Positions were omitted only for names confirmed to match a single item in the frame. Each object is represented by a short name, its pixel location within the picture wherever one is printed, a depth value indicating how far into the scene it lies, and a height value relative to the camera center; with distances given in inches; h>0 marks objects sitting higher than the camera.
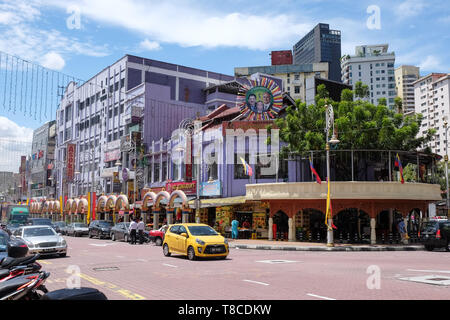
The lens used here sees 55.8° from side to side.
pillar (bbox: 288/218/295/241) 1157.2 -76.4
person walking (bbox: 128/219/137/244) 1152.2 -78.3
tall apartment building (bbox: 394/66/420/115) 7111.2 +2028.2
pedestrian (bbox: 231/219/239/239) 1242.6 -80.3
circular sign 1461.6 +349.7
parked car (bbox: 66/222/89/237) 1614.2 -105.8
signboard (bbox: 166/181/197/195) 1486.2 +55.3
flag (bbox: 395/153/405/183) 1100.5 +103.4
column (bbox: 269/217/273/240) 1200.8 -72.7
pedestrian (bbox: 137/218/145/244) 1160.2 -76.3
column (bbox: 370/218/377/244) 1063.6 -79.3
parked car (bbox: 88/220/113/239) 1403.8 -89.6
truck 1966.0 -58.8
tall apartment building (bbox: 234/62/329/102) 4164.9 +1289.3
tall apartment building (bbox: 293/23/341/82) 7606.8 +2327.4
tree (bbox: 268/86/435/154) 1121.4 +207.1
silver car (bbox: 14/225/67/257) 735.7 -67.4
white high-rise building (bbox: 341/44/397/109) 5748.0 +1814.6
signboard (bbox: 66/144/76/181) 2760.8 +289.7
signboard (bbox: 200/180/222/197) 1412.4 +47.7
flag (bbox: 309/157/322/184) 1077.1 +61.7
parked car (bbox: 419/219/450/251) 936.3 -70.3
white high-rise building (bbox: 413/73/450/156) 5162.4 +1340.7
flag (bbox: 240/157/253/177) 1245.4 +99.7
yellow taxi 687.7 -66.2
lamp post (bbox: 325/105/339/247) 984.3 +127.2
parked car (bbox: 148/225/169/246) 1051.9 -81.5
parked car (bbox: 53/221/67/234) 1753.7 -104.0
